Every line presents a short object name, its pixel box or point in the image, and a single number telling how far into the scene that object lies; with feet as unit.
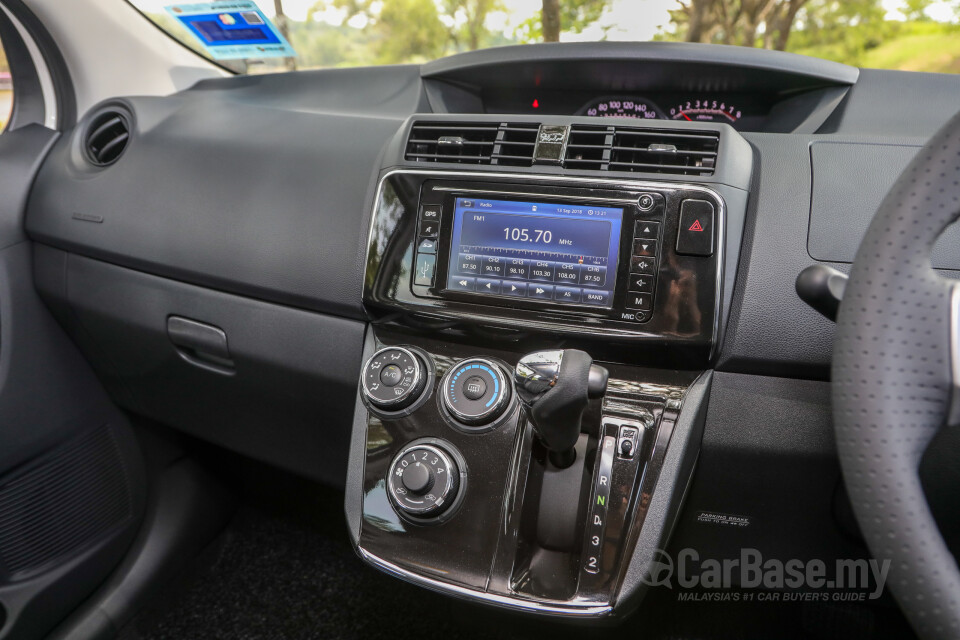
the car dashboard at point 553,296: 2.90
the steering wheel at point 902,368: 1.70
